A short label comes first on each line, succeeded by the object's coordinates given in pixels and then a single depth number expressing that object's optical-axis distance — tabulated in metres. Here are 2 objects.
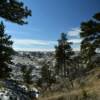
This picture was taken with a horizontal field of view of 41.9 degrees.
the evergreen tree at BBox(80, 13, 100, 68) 15.84
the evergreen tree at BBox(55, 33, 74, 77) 32.98
